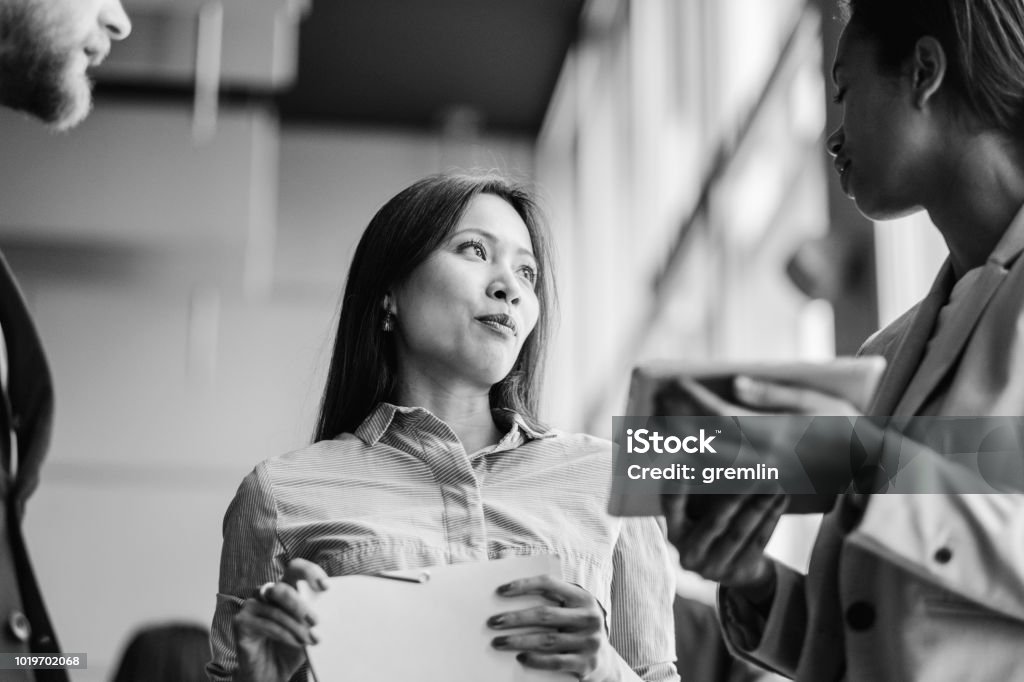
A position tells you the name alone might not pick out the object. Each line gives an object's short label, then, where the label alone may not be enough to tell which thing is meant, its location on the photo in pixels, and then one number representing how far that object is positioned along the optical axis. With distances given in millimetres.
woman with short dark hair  1564
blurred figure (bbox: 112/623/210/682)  3553
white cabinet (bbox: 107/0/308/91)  6258
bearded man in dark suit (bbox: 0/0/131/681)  2092
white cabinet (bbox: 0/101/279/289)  7039
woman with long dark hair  1866
